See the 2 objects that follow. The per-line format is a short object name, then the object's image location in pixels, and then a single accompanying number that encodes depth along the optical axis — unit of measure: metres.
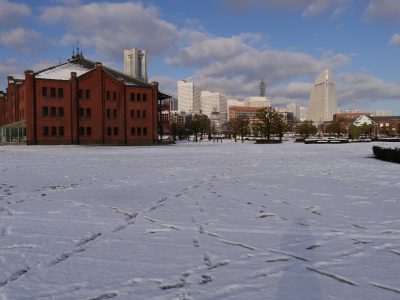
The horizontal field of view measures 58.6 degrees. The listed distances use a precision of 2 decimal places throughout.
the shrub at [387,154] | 20.98
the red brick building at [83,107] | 52.56
